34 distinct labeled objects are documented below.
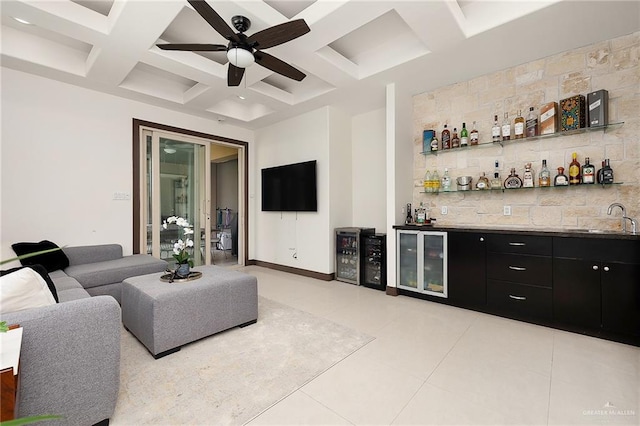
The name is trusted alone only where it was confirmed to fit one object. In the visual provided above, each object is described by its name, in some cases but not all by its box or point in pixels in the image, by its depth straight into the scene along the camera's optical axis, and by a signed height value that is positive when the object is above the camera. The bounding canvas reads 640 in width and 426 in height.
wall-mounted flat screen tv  4.75 +0.47
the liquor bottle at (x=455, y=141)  3.72 +0.94
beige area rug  1.66 -1.11
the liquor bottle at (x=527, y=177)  3.18 +0.39
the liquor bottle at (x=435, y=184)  3.88 +0.39
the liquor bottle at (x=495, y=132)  3.38 +0.95
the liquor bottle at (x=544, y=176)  3.08 +0.39
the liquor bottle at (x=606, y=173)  2.74 +0.37
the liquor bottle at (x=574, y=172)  2.92 +0.41
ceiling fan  2.13 +1.43
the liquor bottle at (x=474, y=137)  3.57 +0.95
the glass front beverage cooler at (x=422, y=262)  3.45 -0.61
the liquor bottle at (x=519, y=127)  3.23 +0.97
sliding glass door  4.57 +0.42
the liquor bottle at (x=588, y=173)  2.83 +0.38
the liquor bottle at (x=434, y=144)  3.88 +0.94
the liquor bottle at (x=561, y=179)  2.96 +0.34
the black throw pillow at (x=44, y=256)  3.18 -0.46
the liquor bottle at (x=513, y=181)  3.26 +0.36
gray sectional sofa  1.32 -0.71
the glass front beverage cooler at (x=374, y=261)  4.11 -0.69
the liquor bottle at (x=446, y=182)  3.80 +0.42
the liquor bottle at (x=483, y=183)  3.48 +0.36
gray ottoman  2.24 -0.79
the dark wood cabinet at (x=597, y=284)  2.37 -0.63
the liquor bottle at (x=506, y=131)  3.32 +0.95
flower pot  2.67 -0.51
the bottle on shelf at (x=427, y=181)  3.92 +0.44
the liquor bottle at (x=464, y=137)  3.63 +0.96
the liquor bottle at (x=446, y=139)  3.79 +0.98
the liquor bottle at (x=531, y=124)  3.16 +0.98
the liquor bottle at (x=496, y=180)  3.39 +0.39
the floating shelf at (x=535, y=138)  2.82 +0.83
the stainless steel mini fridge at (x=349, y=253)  4.36 -0.62
